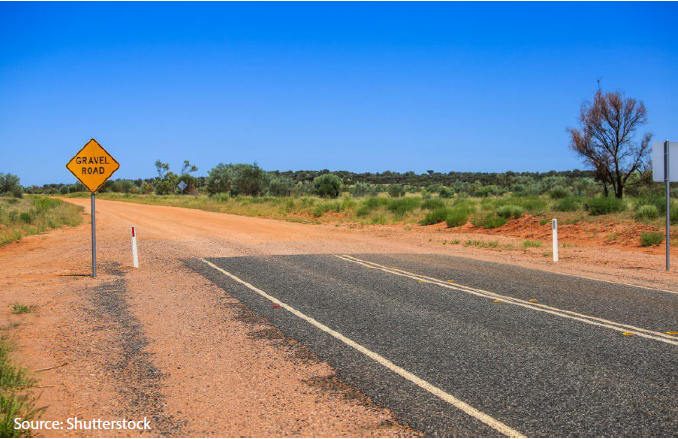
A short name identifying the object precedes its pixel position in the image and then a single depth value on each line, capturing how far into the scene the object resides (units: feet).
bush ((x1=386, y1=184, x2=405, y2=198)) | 177.02
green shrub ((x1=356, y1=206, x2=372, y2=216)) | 109.60
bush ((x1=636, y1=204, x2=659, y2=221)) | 64.90
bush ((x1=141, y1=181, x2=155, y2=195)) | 341.58
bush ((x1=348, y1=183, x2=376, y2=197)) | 188.81
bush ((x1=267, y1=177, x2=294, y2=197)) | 209.36
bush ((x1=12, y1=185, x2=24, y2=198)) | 189.88
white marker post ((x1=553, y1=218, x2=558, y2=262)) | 47.29
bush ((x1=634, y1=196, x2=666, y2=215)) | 66.01
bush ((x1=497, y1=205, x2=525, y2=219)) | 81.97
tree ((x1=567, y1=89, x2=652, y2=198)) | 80.53
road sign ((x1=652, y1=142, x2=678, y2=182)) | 40.40
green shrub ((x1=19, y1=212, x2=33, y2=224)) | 88.53
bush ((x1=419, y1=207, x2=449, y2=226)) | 89.97
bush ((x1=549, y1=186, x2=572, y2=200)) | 111.86
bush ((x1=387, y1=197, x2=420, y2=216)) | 106.01
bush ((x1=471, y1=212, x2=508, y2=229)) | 80.12
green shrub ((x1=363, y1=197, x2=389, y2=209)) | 115.41
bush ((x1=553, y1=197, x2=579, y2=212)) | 79.20
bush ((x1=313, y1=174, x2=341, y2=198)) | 191.62
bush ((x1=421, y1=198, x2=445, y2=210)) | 104.94
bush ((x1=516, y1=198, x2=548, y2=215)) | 82.17
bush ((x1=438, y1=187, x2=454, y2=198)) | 173.95
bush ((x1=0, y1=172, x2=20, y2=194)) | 190.70
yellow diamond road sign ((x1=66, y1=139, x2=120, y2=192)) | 37.22
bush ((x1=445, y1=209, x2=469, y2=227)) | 84.89
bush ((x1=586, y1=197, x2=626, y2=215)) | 71.31
